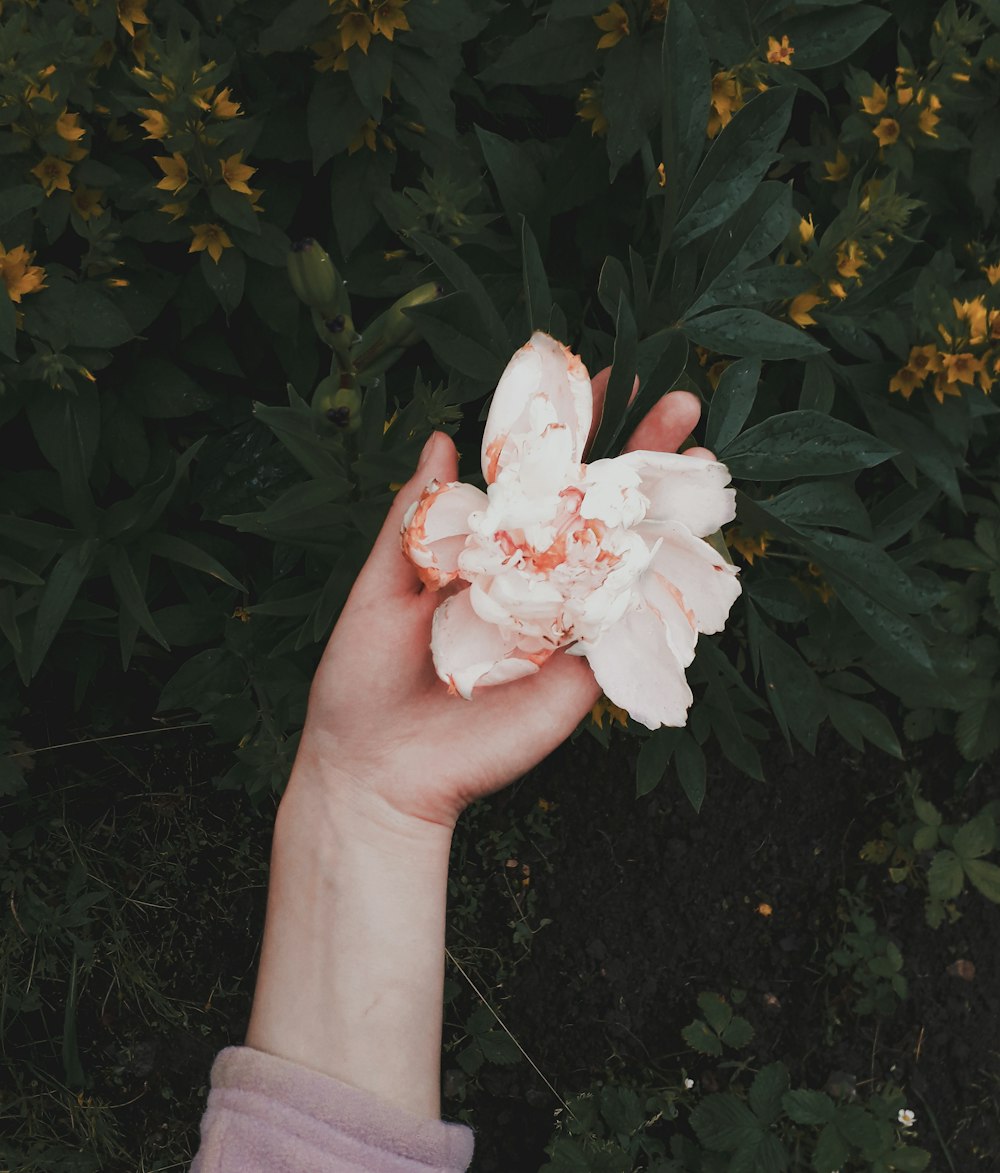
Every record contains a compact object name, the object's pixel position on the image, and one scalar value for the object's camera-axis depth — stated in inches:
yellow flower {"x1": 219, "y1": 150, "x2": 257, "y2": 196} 21.8
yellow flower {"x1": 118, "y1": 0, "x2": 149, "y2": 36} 21.2
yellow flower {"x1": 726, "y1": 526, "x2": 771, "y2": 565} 23.7
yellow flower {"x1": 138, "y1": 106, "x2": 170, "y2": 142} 21.0
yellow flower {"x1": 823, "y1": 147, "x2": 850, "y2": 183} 23.7
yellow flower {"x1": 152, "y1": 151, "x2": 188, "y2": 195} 21.5
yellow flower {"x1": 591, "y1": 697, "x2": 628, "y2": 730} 23.4
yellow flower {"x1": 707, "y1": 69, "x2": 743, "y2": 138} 21.5
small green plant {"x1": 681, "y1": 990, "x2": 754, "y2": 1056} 29.6
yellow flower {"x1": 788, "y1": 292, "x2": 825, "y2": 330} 22.0
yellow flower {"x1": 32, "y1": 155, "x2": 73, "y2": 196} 21.6
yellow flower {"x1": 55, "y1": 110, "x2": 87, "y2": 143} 21.4
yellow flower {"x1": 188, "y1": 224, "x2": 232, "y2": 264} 22.2
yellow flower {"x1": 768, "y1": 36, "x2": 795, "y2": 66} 21.3
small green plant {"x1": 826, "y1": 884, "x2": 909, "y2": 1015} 30.3
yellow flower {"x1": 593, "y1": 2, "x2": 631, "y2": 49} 21.2
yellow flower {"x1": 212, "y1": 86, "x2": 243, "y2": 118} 21.1
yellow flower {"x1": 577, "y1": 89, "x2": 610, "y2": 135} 22.2
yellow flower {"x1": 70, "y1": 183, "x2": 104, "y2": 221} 22.3
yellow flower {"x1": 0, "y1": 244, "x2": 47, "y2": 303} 21.2
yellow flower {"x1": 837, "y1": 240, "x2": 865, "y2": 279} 21.5
